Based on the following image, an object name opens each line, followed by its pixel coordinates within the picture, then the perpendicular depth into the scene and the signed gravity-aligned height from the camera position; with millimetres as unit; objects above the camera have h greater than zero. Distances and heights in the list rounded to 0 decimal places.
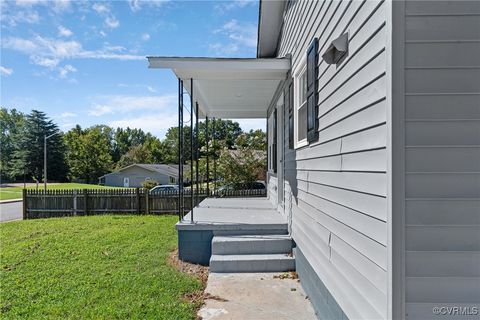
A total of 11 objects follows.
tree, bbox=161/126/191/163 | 55125 +2672
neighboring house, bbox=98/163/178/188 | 42250 -1773
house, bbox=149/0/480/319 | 1714 +2
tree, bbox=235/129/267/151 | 16156 +1100
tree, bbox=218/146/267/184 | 15422 -166
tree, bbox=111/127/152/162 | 60312 +4768
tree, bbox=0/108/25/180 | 47812 +4521
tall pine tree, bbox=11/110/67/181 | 45219 +1421
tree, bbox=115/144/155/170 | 52375 +887
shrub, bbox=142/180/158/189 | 26156 -1919
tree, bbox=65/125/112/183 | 46719 +845
